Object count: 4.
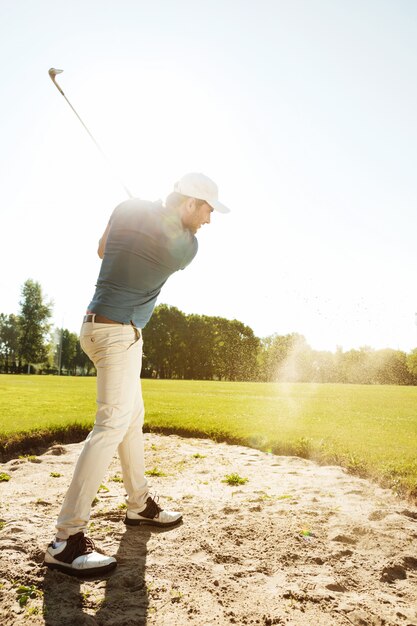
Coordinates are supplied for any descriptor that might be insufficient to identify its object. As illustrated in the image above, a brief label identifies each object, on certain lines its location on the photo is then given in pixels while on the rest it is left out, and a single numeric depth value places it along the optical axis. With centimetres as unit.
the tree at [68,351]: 10469
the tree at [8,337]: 9800
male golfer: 321
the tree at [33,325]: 7131
